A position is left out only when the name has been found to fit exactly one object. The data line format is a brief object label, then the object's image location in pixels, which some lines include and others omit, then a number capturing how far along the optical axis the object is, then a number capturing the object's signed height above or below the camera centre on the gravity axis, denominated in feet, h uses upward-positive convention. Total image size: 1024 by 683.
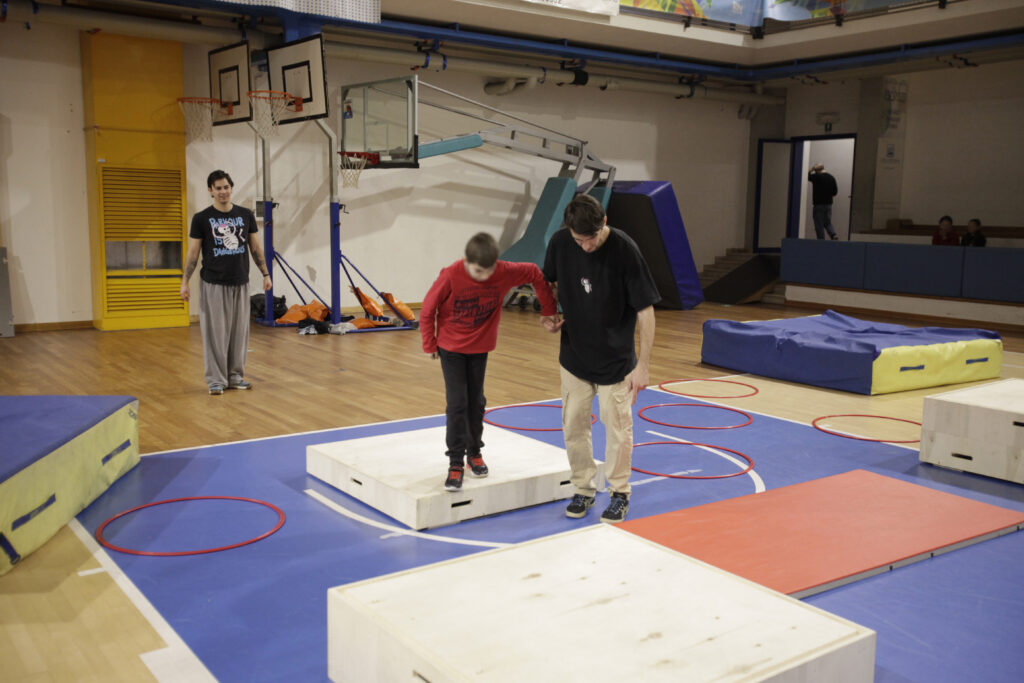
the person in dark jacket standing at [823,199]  50.90 +1.07
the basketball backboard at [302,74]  31.45 +4.73
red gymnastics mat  12.07 -4.52
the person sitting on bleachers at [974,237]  43.32 -0.73
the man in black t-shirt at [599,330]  13.09 -1.69
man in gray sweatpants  22.20 -1.55
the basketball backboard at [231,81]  33.50 +4.69
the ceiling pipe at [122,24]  31.53 +6.43
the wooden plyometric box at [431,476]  14.02 -4.24
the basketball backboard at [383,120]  33.78 +3.47
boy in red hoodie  13.88 -1.76
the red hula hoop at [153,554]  12.65 -4.72
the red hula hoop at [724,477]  16.69 -4.68
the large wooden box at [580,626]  7.59 -3.67
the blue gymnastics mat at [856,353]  24.57 -3.73
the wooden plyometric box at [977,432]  16.72 -3.92
